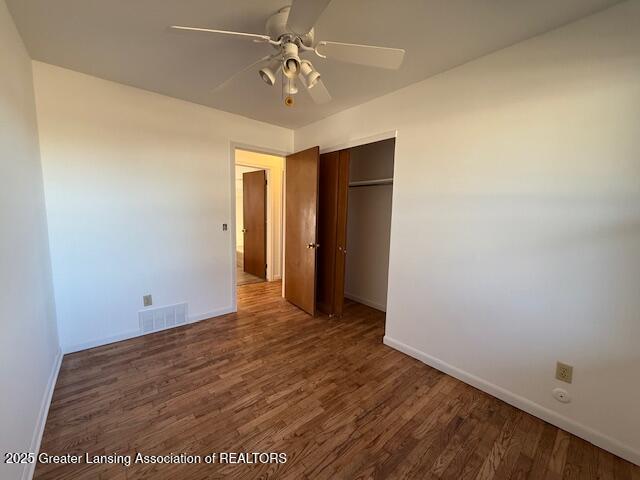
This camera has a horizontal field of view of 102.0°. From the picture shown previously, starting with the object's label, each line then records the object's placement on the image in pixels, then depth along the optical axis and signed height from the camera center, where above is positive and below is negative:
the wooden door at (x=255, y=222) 4.77 -0.23
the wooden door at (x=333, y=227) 3.06 -0.19
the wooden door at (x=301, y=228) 3.10 -0.22
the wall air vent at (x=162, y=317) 2.70 -1.19
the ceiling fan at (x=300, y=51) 1.27 +0.84
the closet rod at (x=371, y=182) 3.19 +0.39
